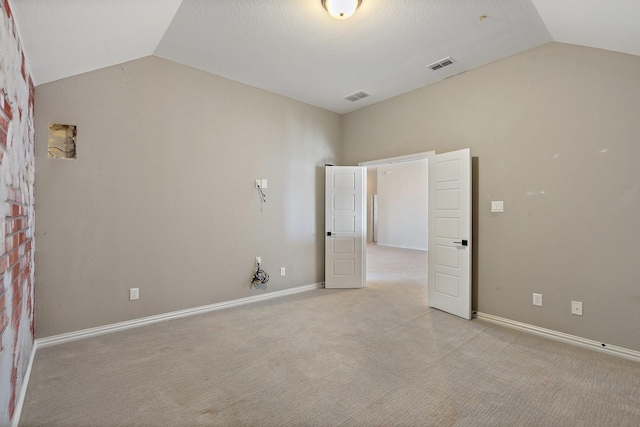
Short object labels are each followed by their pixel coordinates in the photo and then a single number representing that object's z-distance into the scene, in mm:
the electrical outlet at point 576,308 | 2812
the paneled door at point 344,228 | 4875
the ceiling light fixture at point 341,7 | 2305
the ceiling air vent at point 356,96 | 4344
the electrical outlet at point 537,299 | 3066
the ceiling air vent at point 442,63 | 3334
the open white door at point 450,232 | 3441
